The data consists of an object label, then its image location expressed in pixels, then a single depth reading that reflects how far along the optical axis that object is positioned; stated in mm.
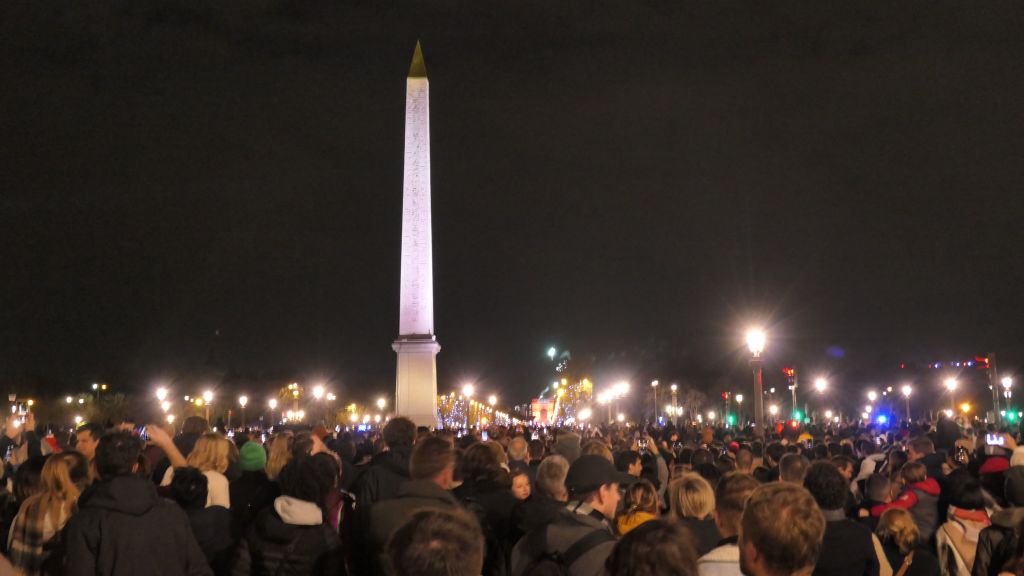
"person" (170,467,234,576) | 7465
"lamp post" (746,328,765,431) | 19562
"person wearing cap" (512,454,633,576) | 5215
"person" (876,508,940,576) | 7727
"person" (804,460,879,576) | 6367
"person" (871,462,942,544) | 9844
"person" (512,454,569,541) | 7145
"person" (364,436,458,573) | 5938
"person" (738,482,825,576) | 4555
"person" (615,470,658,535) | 6906
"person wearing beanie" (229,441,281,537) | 8375
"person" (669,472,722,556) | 7176
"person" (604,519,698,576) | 3830
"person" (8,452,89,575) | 7188
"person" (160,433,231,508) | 8516
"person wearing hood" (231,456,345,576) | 6168
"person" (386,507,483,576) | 3656
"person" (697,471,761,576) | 6020
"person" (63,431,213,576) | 6031
